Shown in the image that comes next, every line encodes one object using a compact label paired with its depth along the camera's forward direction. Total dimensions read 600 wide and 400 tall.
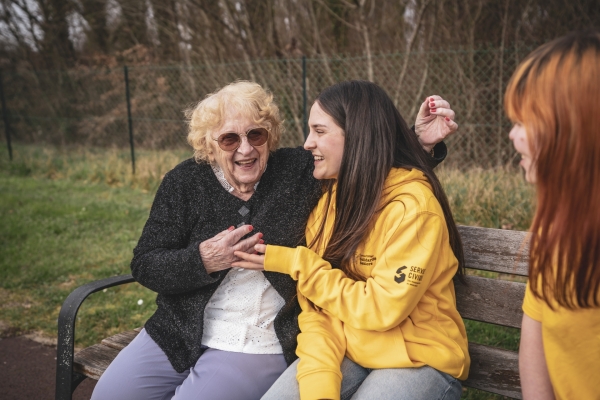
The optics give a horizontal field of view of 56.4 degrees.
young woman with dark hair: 1.99
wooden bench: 2.29
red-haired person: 1.42
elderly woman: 2.34
